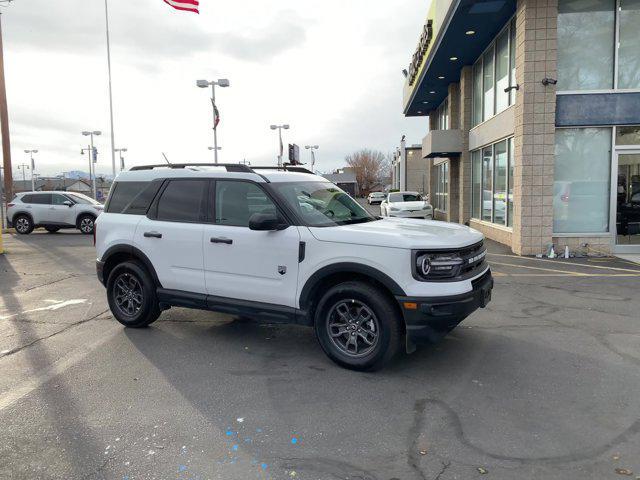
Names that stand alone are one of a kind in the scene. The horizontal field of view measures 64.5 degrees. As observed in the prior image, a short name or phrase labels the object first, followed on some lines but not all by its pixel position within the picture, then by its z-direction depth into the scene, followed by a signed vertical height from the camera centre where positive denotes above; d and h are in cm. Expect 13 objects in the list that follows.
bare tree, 10506 +594
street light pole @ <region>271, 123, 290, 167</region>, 3660 +509
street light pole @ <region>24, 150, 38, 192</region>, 6646 +667
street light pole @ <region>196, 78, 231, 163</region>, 2506 +556
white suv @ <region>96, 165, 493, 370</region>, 438 -60
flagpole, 3130 +640
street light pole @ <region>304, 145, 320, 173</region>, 6084 +595
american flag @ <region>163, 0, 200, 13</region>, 1458 +559
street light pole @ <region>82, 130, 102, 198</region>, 4786 +487
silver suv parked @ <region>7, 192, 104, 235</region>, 1939 -41
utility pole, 2327 +345
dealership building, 1151 +161
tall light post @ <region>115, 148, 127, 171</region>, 6395 +613
